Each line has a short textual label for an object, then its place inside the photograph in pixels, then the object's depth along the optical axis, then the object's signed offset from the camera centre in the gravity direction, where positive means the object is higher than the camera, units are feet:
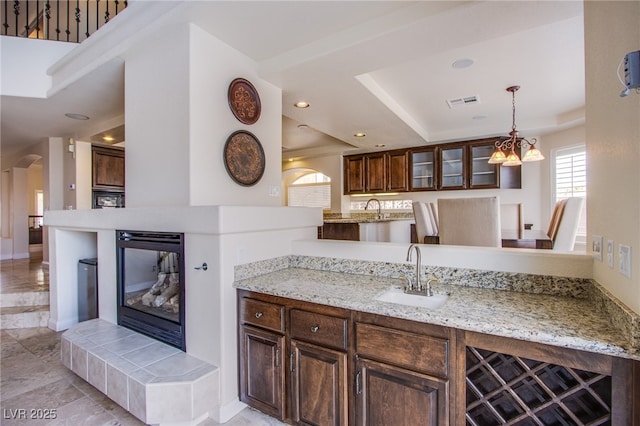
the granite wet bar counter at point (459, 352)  3.76 -2.09
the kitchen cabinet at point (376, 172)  20.25 +2.62
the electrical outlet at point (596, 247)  4.68 -0.61
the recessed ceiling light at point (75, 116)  13.10 +4.22
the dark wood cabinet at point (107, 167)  17.22 +2.60
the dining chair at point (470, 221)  9.20 -0.37
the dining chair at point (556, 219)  10.47 -0.39
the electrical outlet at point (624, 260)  3.57 -0.62
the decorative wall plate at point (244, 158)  8.08 +1.48
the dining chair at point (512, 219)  11.84 -0.39
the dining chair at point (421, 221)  13.24 -0.48
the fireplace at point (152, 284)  7.27 -1.92
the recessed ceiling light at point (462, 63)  9.72 +4.73
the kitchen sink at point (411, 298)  5.73 -1.71
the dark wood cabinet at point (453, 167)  18.40 +2.62
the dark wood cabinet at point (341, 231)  15.15 -1.06
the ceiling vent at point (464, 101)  12.96 +4.70
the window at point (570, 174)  15.37 +1.81
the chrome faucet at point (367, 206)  19.78 +0.31
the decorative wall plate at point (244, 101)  8.20 +3.06
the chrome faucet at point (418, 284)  5.91 -1.47
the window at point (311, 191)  24.63 +1.65
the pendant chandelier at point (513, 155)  12.26 +2.24
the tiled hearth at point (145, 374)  5.93 -3.36
